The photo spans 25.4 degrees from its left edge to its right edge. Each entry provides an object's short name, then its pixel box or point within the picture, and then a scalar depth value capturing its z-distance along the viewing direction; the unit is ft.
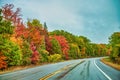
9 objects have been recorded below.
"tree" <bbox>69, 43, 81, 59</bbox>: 360.85
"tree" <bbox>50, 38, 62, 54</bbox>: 262.26
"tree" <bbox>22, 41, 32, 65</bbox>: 155.12
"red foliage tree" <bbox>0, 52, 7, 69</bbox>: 114.27
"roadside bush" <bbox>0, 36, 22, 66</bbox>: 121.39
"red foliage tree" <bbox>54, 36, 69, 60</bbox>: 305.45
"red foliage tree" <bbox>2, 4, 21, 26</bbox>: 146.30
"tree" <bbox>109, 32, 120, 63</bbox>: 233.72
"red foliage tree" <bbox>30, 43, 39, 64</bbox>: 172.18
